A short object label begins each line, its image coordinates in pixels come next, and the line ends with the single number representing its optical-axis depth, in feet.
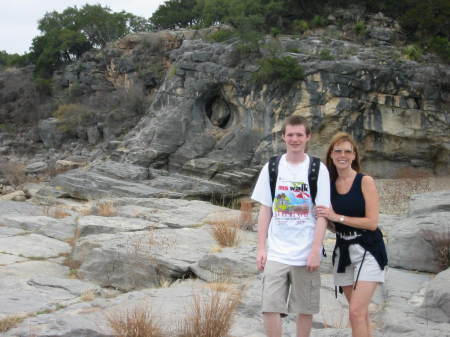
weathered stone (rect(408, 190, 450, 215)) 24.36
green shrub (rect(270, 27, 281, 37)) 76.02
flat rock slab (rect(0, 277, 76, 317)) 14.78
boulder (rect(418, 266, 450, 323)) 13.43
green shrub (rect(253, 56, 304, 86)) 65.98
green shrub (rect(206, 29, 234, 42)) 77.66
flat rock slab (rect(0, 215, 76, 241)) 30.53
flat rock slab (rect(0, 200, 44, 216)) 43.61
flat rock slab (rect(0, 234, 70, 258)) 25.15
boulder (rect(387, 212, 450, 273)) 19.03
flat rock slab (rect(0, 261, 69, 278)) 21.31
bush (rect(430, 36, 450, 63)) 66.49
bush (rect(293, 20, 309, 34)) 79.56
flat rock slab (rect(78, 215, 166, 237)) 28.35
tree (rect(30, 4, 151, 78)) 122.93
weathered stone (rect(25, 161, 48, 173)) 81.15
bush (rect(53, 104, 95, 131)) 96.68
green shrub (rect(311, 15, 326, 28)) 79.87
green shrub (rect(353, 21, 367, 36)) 75.51
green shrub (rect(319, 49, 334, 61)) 66.90
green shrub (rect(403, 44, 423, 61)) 67.46
